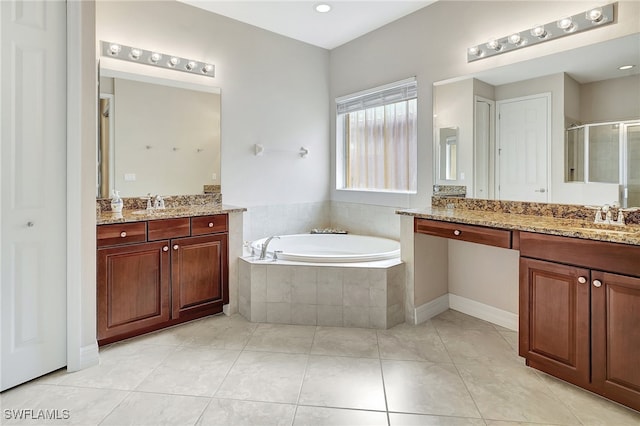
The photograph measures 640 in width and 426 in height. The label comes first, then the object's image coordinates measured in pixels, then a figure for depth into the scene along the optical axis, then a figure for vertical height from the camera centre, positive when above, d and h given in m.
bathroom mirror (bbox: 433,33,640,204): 2.20 +0.72
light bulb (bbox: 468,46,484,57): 2.81 +1.28
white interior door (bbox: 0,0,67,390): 1.88 +0.13
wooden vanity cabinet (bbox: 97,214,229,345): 2.39 -0.46
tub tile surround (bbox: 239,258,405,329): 2.74 -0.65
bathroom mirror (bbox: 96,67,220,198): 2.89 +0.67
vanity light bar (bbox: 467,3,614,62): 2.20 +1.23
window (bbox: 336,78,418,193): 3.57 +0.81
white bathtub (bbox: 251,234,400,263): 3.52 -0.34
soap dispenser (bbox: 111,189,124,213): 2.75 +0.06
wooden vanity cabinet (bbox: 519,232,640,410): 1.70 -0.53
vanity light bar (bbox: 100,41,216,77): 2.86 +1.33
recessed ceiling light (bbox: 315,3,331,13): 3.21 +1.87
